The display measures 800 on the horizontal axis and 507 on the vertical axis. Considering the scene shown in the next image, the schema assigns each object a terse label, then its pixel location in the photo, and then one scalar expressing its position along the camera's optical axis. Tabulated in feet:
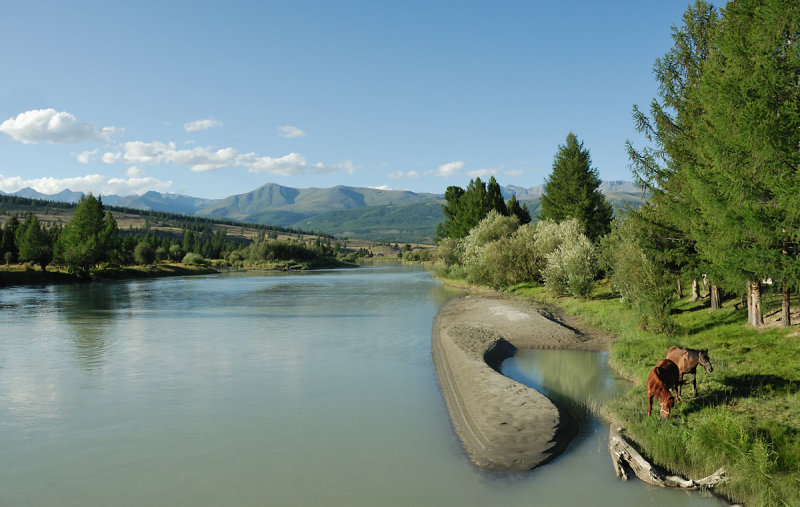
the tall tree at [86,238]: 313.94
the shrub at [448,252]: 308.21
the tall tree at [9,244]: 361.30
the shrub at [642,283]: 88.33
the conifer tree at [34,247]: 336.49
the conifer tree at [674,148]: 94.73
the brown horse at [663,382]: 49.85
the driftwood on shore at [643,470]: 39.58
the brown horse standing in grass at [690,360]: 53.98
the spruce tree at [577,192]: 213.05
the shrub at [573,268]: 148.25
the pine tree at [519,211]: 326.03
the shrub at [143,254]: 426.10
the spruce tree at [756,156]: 61.87
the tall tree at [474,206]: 298.97
